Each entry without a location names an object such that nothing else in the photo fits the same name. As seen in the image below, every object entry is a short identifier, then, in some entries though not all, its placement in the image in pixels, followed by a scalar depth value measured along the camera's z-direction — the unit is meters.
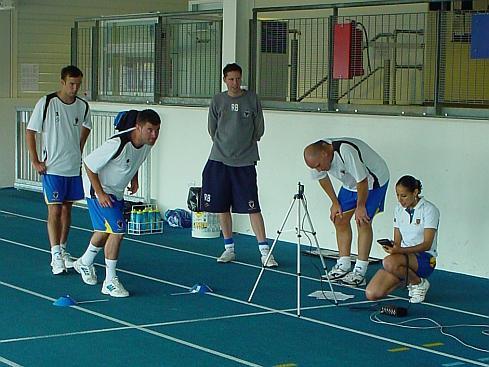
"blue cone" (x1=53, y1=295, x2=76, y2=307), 8.32
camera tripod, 8.16
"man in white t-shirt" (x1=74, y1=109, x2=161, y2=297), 8.47
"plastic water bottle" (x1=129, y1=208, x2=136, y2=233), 12.50
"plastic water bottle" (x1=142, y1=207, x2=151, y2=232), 12.48
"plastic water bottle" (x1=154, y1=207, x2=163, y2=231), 12.60
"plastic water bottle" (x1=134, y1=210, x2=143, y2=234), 12.45
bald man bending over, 8.91
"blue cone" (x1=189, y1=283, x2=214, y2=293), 8.97
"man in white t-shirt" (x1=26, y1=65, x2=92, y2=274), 9.70
